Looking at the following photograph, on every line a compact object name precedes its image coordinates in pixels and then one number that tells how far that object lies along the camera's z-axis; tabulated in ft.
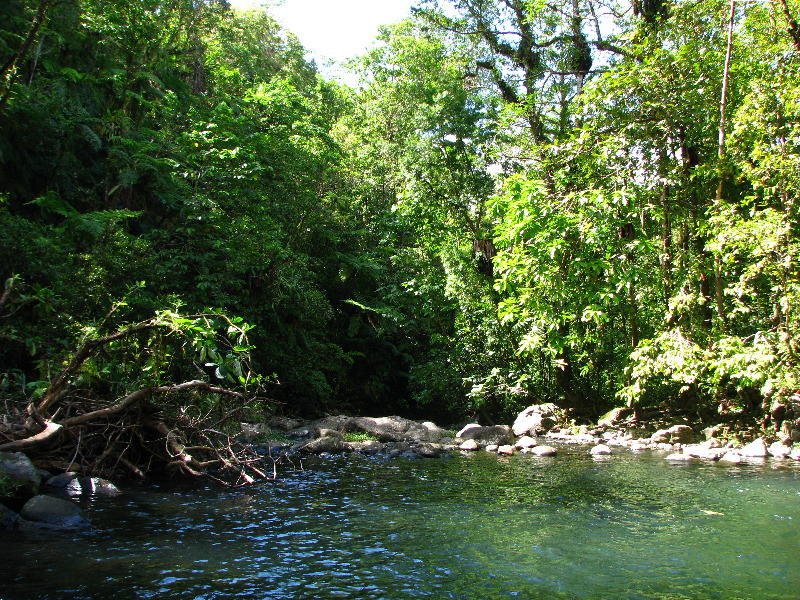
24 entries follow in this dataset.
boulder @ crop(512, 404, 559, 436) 51.34
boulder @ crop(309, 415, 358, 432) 48.59
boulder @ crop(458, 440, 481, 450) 42.27
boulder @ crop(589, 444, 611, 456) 39.39
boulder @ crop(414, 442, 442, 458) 38.32
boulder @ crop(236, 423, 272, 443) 40.57
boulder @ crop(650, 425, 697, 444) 43.96
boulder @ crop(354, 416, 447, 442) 46.29
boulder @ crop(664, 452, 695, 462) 36.10
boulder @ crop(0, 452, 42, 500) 20.70
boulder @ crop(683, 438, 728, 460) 36.63
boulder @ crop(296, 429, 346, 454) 38.78
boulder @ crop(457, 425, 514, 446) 46.50
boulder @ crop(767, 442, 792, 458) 36.04
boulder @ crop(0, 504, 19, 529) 19.27
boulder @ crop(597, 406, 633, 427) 51.34
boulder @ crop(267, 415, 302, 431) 48.44
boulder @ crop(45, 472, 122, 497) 24.21
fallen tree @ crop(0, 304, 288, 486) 22.94
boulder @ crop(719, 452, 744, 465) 34.94
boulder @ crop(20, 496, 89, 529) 19.76
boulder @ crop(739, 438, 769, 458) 36.91
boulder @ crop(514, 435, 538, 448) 42.86
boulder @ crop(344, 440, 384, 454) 39.68
